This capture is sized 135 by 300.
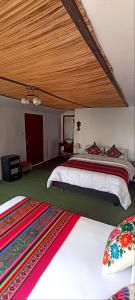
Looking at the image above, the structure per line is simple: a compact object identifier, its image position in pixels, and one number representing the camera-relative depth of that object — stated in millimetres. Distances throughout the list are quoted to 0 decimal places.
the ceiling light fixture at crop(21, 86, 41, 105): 2797
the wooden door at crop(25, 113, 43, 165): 5484
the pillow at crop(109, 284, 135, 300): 835
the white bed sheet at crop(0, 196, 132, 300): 1010
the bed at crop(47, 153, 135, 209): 3037
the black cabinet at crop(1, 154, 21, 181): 4247
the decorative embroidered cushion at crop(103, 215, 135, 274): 1066
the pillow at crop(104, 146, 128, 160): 4752
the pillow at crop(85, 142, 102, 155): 5039
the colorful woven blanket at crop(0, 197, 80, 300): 1081
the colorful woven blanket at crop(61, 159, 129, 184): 3414
